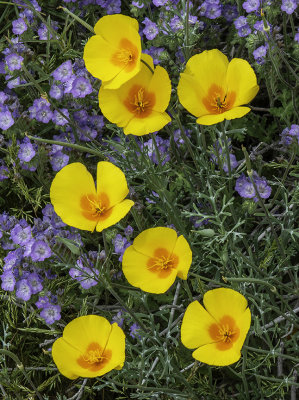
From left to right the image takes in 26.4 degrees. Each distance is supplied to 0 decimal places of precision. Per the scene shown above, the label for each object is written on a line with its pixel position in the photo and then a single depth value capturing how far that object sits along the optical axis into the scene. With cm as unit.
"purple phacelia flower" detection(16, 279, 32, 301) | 262
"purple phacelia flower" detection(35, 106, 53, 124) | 302
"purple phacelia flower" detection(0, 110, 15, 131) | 297
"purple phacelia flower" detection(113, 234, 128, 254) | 266
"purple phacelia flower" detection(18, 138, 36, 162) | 286
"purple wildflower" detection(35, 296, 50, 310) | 262
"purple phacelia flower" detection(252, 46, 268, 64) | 277
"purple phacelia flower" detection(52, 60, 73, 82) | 299
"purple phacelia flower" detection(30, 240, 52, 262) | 262
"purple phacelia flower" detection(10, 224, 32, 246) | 272
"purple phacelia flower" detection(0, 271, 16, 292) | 264
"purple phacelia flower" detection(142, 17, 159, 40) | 303
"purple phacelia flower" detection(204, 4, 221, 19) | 309
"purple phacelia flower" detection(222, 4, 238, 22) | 326
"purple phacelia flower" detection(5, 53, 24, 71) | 301
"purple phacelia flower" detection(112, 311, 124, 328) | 264
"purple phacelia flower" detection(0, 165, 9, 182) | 298
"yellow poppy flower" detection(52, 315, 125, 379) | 199
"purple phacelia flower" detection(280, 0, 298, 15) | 279
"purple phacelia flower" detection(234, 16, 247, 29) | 298
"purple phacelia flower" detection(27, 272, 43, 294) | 262
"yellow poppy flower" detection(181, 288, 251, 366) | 191
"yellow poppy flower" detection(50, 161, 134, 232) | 210
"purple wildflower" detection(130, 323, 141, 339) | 254
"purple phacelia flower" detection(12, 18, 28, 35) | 319
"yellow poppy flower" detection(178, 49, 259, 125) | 211
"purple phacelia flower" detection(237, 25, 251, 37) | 297
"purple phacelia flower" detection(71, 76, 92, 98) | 284
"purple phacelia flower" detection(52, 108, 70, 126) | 295
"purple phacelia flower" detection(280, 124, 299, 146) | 266
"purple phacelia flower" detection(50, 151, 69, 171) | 291
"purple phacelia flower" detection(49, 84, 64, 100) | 299
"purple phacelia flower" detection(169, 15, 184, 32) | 294
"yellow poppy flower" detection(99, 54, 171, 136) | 212
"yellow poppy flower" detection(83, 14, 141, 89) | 210
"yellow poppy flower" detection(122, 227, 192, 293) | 204
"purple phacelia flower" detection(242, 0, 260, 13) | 288
